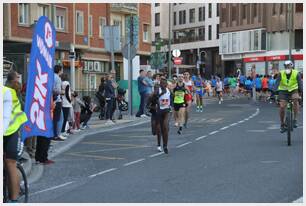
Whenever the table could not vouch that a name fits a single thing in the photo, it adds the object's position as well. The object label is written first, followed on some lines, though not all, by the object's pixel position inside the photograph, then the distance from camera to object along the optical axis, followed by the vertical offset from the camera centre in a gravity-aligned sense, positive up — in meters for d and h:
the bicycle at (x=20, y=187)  7.15 -1.23
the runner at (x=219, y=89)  38.74 -0.89
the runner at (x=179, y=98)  18.03 -0.65
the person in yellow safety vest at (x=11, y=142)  6.96 -0.71
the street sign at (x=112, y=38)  22.06 +1.17
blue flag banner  10.01 -0.14
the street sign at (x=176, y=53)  40.91 +1.25
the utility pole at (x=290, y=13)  58.16 +5.37
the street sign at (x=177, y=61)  40.00 +0.75
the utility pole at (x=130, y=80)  23.91 -0.23
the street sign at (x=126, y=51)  24.08 +0.81
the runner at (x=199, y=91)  26.97 -0.69
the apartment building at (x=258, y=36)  62.44 +3.79
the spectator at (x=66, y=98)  14.85 -0.55
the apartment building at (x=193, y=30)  86.38 +5.86
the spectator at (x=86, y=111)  18.83 -1.04
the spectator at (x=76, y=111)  18.12 -1.00
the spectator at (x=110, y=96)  20.66 -0.70
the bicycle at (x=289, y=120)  13.40 -0.92
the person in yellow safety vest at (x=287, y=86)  13.80 -0.25
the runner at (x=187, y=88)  18.23 -0.42
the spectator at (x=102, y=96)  21.67 -0.72
